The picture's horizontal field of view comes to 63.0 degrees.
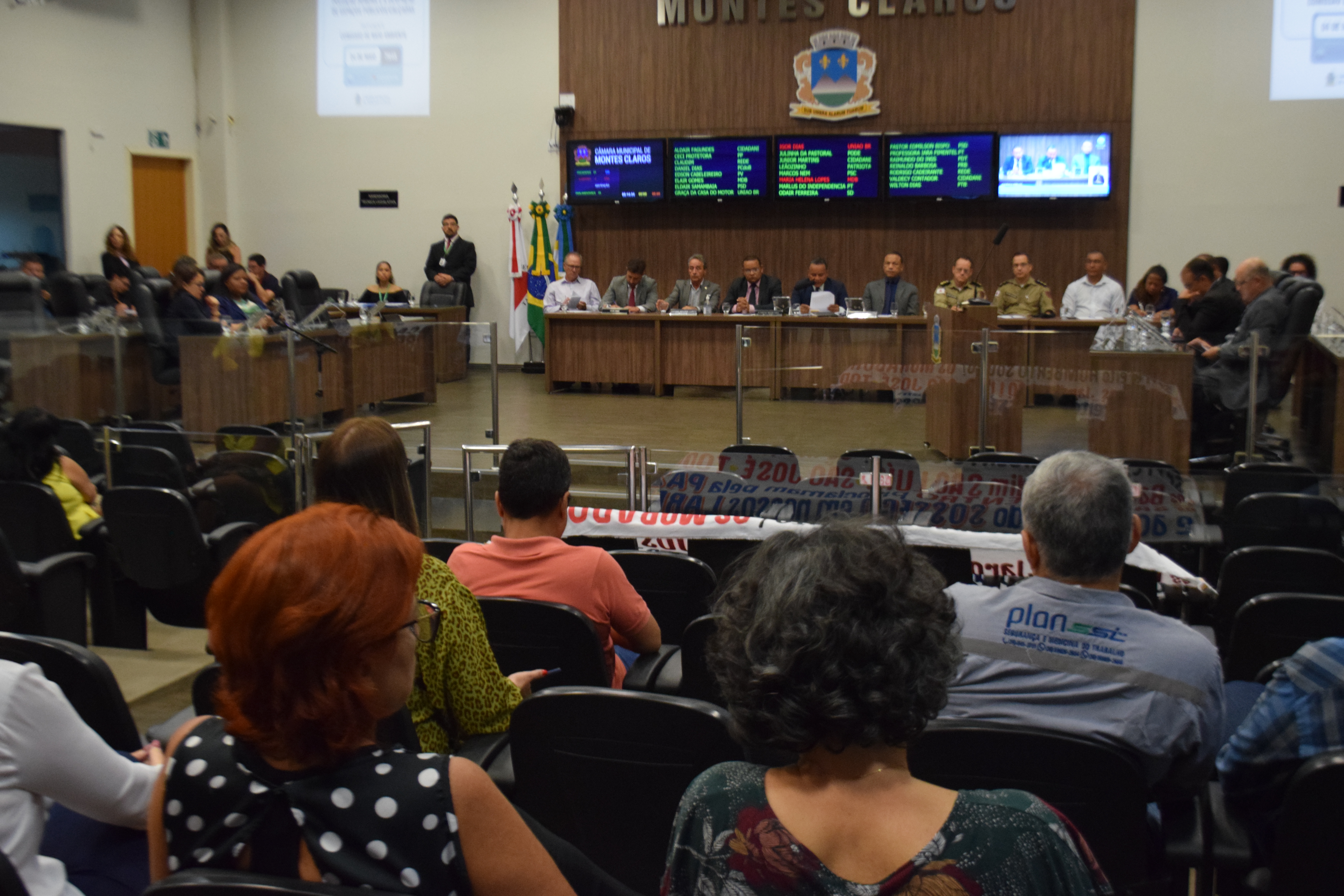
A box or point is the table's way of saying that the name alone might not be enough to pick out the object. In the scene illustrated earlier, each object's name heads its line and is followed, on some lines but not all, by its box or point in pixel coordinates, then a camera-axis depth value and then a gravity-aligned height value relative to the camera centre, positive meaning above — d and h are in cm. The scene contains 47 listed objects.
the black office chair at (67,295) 841 +18
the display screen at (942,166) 988 +141
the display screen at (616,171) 1081 +149
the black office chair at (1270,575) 308 -71
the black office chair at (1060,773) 164 -68
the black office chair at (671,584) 304 -73
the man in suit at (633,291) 994 +28
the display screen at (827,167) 1019 +144
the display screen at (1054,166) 977 +139
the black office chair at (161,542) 396 -81
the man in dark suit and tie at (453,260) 1168 +64
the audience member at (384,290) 1168 +32
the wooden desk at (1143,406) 583 -45
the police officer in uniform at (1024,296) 933 +22
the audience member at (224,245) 1093 +75
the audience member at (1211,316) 690 +4
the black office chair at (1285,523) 385 -71
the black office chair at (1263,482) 463 -67
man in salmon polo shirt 253 -57
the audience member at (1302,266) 836 +44
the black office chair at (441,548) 305 -63
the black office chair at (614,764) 174 -73
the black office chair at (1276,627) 246 -69
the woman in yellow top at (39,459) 416 -53
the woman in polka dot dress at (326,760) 114 -47
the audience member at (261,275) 1140 +47
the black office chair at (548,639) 230 -68
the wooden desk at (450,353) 653 -19
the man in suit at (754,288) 992 +31
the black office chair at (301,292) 1061 +28
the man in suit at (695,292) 993 +27
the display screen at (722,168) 1049 +147
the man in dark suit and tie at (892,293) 941 +25
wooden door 1189 +122
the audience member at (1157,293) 939 +25
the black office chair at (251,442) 510 -57
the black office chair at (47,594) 312 -82
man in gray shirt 177 -55
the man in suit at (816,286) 972 +32
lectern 595 -41
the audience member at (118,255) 1039 +62
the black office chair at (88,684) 183 -61
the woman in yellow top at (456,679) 189 -63
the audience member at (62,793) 143 -65
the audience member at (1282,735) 167 -64
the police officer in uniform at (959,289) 911 +28
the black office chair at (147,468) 496 -68
